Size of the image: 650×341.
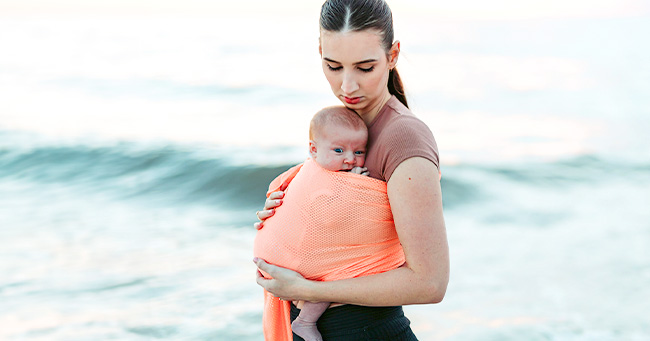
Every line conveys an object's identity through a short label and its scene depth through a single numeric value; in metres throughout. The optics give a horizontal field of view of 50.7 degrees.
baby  1.61
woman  1.51
